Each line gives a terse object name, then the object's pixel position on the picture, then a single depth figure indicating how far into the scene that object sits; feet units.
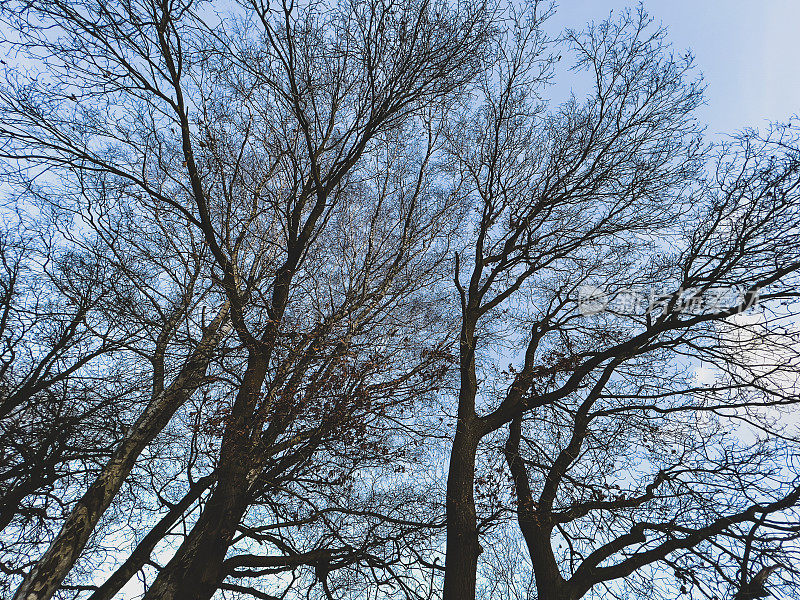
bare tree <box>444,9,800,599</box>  12.59
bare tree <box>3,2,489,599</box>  12.17
